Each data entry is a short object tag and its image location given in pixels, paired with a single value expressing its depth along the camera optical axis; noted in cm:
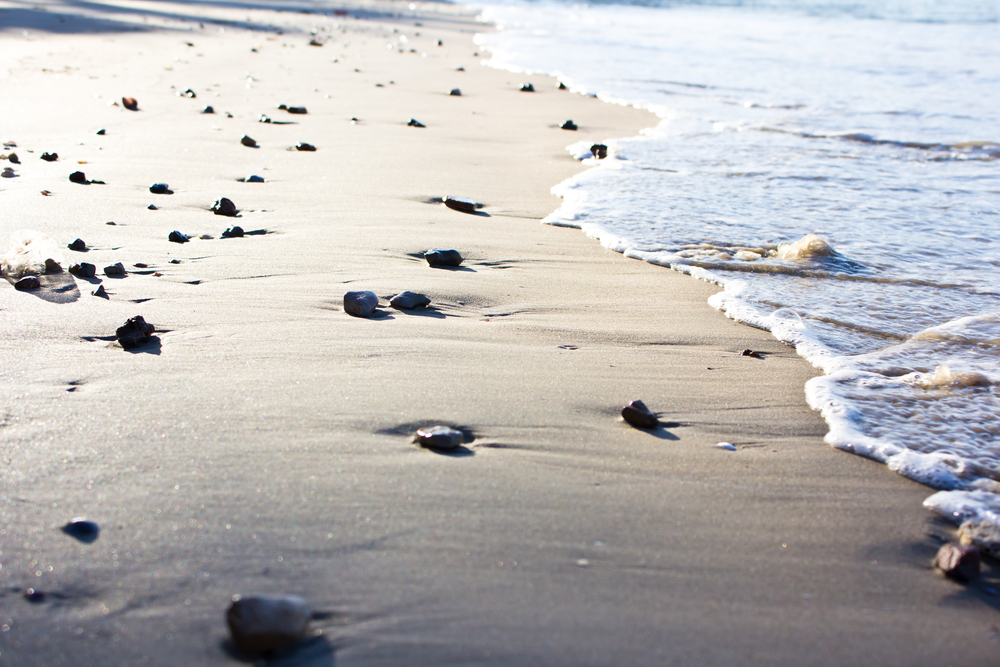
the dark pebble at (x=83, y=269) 249
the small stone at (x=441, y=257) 294
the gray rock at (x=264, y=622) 112
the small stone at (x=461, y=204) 378
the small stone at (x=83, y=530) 132
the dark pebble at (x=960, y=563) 144
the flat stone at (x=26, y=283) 234
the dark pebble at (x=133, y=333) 201
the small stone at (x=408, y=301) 250
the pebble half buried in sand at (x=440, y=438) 169
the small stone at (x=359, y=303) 239
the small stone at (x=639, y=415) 188
